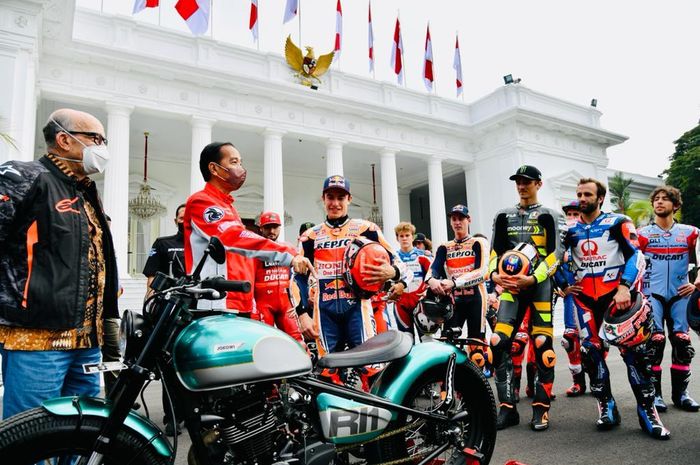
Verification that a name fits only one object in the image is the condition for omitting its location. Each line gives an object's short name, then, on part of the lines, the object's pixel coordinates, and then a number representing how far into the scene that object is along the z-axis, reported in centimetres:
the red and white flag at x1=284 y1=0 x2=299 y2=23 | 1783
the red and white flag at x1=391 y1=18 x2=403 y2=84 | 2055
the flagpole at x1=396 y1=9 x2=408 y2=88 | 2056
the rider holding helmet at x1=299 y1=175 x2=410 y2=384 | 371
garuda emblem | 1789
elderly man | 205
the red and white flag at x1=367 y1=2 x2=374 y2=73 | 2044
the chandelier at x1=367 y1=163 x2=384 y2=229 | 2381
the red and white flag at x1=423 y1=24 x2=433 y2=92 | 2119
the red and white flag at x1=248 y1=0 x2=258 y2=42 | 1662
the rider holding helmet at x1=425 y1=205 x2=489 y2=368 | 488
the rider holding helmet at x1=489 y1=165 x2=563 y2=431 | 388
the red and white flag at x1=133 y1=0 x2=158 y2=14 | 1392
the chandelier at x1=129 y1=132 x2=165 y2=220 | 1798
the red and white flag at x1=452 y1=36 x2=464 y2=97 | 2247
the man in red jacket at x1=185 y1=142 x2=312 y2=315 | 223
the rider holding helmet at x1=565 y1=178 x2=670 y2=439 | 362
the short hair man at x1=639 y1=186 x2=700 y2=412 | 437
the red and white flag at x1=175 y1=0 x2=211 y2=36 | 1416
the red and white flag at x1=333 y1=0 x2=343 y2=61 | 1912
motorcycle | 166
